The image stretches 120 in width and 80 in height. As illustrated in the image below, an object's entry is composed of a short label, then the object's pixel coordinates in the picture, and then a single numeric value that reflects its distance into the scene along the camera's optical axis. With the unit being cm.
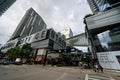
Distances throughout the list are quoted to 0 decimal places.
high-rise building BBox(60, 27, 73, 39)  8693
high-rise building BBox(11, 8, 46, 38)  6810
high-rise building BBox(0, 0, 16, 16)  4103
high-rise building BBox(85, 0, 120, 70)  1654
